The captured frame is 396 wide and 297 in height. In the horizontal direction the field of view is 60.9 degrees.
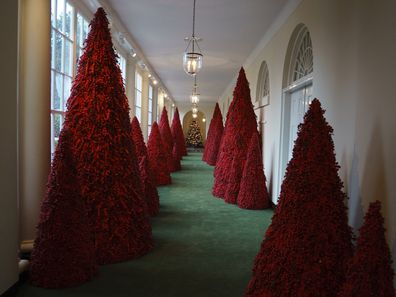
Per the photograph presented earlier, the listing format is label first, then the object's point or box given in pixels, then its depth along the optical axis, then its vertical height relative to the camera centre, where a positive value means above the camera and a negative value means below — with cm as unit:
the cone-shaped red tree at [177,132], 1583 +7
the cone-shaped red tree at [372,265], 185 -70
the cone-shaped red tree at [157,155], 842 -55
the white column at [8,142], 262 -11
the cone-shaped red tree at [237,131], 715 +10
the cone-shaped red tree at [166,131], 1225 +9
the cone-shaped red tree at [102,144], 354 -13
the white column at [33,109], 338 +21
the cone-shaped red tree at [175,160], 1226 -98
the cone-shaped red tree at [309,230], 234 -67
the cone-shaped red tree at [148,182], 550 -82
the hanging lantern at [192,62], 552 +119
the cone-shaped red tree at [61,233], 300 -92
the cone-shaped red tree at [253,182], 648 -89
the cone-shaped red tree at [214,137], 1455 -10
